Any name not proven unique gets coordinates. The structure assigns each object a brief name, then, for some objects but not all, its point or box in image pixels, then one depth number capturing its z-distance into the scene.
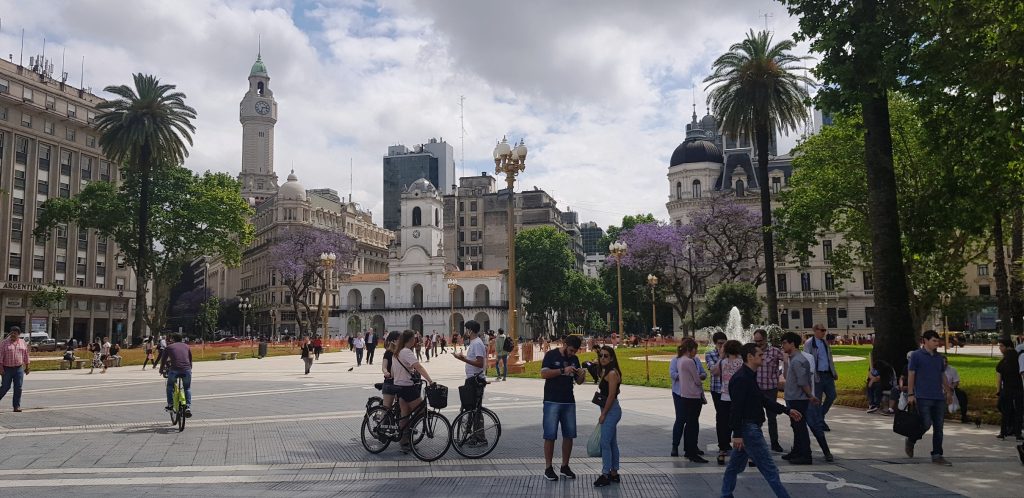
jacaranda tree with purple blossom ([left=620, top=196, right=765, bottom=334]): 53.34
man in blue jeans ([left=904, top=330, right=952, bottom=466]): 9.59
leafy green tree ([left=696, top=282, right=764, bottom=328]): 47.22
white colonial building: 85.81
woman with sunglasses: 8.34
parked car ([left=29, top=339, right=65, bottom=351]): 52.06
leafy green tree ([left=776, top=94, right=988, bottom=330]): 28.45
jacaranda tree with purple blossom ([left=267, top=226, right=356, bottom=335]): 64.44
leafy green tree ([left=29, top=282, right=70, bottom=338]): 51.69
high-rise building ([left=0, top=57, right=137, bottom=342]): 64.81
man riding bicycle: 13.16
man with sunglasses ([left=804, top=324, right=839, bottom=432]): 11.81
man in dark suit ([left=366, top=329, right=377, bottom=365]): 34.53
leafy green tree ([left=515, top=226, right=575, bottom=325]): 81.88
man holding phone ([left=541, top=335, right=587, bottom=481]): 8.45
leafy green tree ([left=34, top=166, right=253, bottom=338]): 52.41
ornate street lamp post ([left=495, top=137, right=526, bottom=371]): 23.94
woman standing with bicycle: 10.20
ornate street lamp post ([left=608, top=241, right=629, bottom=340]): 36.00
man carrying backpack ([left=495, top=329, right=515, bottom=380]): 22.68
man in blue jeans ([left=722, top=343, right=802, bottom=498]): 7.00
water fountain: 42.00
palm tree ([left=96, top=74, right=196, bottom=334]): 46.28
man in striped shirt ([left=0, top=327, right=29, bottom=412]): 15.04
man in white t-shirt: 10.15
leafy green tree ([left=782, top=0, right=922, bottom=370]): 15.52
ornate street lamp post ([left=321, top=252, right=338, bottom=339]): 41.36
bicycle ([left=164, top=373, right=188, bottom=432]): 12.69
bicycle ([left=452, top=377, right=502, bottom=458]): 10.04
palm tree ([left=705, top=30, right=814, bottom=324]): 32.38
